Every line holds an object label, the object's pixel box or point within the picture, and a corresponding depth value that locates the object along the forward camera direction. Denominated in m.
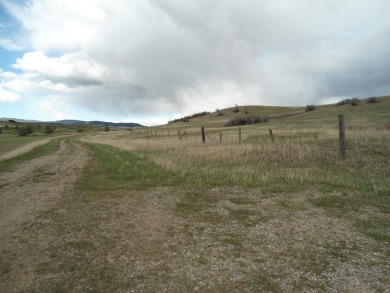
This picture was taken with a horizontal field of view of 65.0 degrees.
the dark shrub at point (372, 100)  66.19
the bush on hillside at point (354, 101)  67.12
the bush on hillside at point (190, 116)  115.92
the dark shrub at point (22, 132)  89.65
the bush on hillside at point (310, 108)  78.77
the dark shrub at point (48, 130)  104.55
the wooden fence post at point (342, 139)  15.73
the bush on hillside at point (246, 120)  71.44
